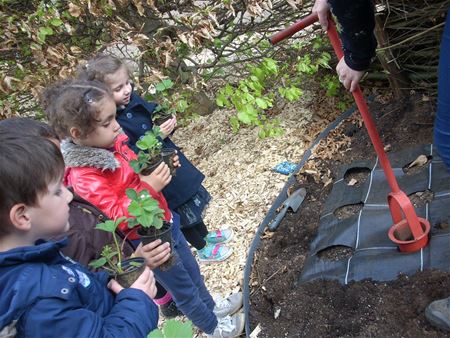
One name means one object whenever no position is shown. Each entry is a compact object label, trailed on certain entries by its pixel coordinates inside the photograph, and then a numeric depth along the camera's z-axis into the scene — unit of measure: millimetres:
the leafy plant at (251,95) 3010
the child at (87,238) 1605
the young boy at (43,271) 1104
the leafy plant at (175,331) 726
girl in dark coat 2246
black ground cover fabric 2139
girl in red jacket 1819
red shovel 2072
